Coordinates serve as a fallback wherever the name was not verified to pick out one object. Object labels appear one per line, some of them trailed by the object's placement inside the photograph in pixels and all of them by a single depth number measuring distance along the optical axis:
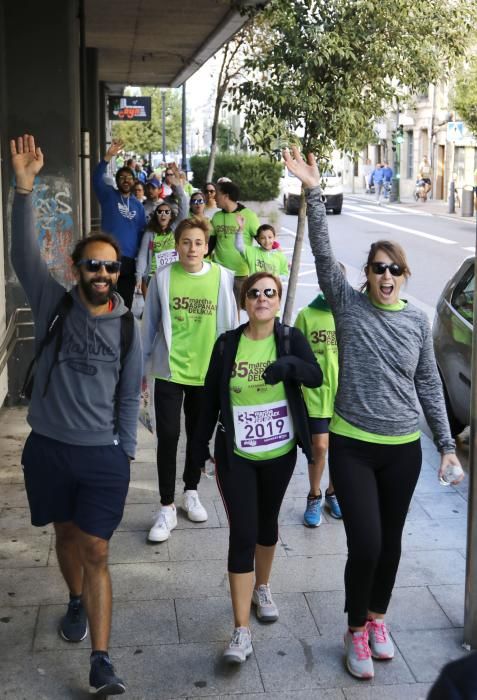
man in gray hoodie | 4.30
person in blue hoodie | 11.52
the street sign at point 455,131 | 40.88
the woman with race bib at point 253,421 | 4.65
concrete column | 9.12
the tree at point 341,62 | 9.41
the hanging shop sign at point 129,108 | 38.66
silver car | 8.29
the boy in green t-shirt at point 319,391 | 6.19
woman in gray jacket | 4.48
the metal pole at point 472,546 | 4.74
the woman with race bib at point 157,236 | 10.98
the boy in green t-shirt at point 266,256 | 10.38
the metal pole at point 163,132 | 63.56
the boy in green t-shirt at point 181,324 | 6.11
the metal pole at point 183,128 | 42.66
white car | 38.22
